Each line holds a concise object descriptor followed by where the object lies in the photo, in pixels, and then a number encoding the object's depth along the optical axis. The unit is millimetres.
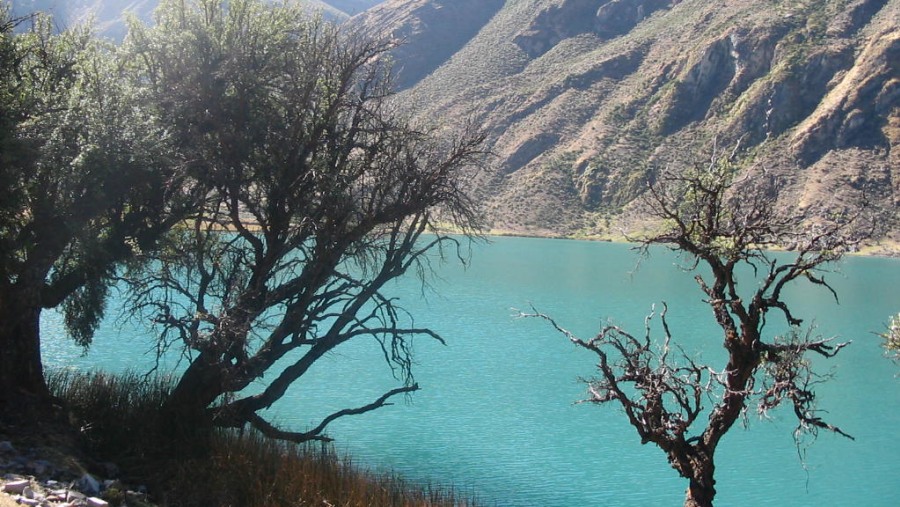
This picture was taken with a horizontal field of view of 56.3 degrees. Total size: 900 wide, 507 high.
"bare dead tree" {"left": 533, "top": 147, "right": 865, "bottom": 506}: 9820
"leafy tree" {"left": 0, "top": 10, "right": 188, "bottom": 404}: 10414
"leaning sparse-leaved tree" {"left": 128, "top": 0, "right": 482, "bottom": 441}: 11680
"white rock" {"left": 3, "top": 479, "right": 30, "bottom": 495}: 7689
